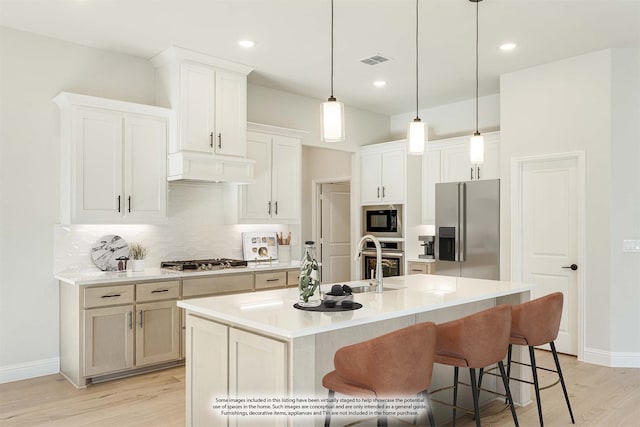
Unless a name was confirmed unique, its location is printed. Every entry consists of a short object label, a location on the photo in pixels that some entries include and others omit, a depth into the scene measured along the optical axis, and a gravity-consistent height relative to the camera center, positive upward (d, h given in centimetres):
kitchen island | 214 -65
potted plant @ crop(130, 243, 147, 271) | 444 -38
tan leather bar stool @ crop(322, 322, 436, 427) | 207 -67
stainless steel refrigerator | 540 -15
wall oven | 643 -59
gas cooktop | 451 -48
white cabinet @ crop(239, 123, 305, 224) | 522 +44
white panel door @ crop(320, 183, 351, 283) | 799 -29
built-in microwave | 644 -7
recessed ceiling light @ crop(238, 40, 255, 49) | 425 +156
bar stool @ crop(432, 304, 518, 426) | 256 -68
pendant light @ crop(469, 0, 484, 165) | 354 +51
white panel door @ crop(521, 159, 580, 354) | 482 -17
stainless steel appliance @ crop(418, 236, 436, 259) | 614 -39
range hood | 441 +47
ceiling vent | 468 +156
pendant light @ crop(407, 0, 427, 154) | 315 +53
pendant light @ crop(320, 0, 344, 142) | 276 +56
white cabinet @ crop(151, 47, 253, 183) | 446 +101
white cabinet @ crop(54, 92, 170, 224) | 403 +49
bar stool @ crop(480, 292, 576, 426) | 304 -69
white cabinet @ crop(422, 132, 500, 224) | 557 +63
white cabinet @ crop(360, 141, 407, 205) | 638 +60
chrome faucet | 308 -33
